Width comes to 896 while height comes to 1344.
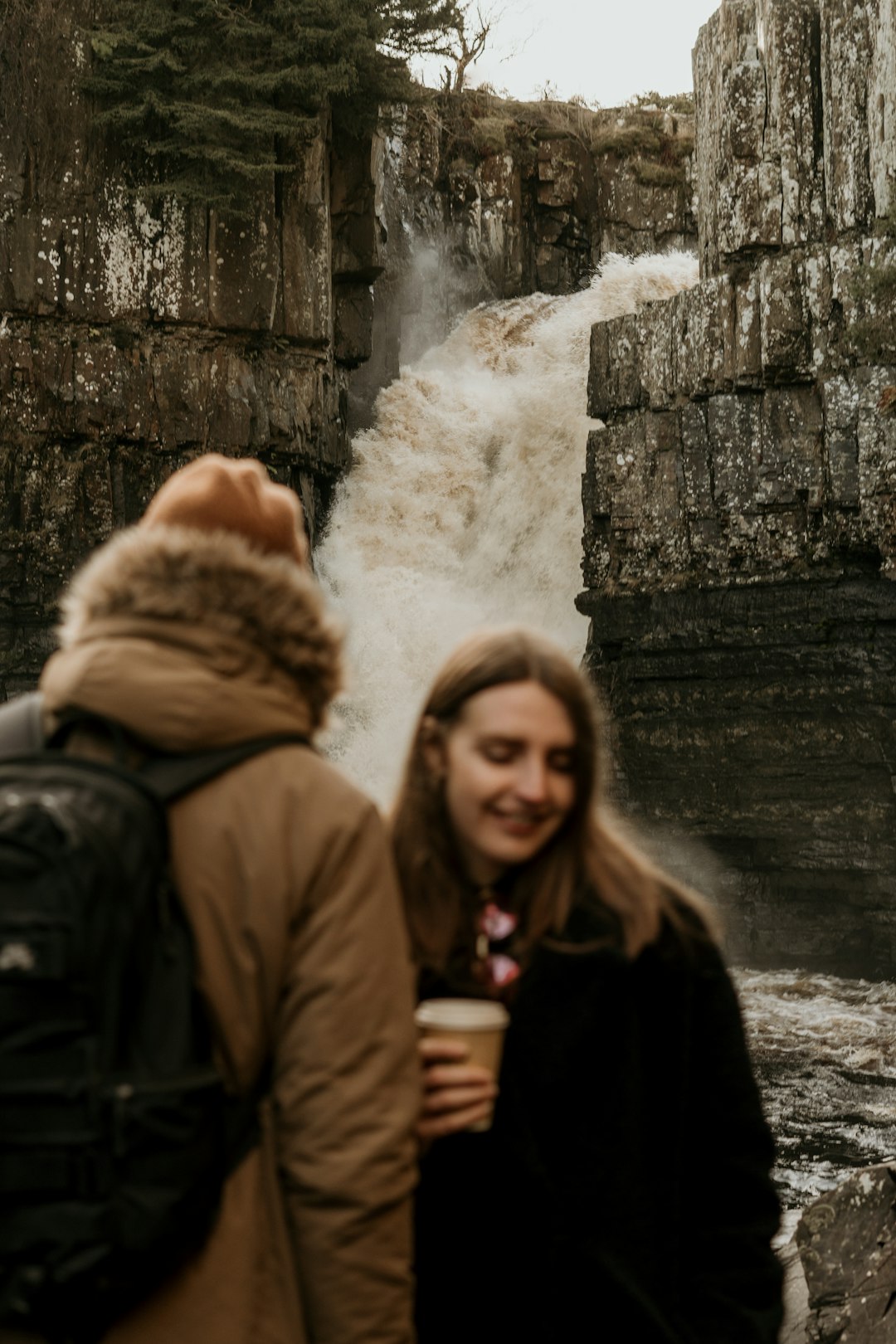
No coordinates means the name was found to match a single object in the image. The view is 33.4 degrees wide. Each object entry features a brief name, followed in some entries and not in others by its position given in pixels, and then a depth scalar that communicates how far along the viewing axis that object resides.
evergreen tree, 17.95
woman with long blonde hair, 2.23
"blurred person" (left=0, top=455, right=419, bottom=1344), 1.79
